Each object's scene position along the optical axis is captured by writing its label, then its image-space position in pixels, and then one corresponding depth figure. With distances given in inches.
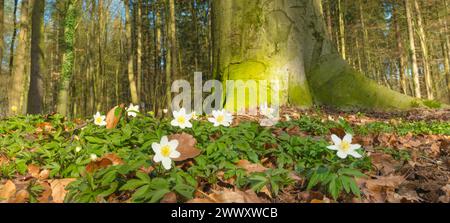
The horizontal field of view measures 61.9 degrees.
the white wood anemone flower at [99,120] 121.0
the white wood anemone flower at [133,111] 124.8
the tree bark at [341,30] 826.8
